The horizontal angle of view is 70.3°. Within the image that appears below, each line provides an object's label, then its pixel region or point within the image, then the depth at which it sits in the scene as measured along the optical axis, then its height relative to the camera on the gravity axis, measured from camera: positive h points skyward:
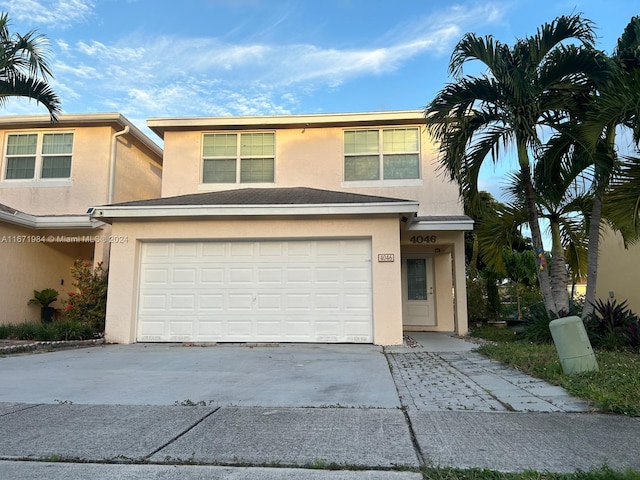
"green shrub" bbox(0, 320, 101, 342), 9.98 -0.91
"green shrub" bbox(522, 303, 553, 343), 8.96 -0.70
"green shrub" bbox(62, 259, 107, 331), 11.10 -0.18
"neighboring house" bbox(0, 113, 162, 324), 12.68 +3.25
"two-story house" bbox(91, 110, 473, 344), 9.78 +0.55
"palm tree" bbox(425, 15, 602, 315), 8.13 +3.65
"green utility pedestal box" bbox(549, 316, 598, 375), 5.64 -0.68
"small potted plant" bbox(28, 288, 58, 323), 12.64 -0.28
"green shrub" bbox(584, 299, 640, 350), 8.02 -0.63
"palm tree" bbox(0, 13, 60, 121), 9.63 +4.81
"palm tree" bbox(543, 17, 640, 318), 7.38 +2.64
